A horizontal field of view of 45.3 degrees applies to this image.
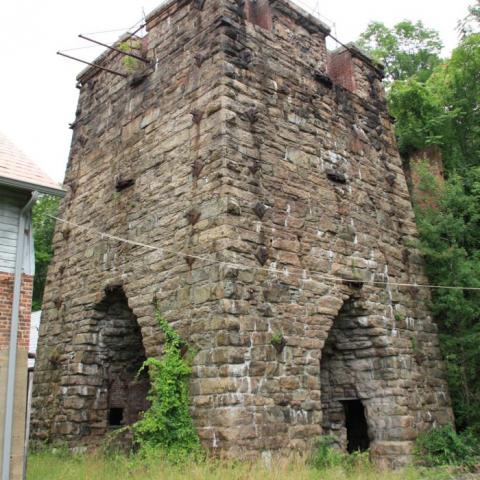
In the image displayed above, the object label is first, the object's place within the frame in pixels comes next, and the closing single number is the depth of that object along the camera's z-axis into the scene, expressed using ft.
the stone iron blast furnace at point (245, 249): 27.45
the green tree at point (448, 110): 47.32
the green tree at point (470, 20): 54.39
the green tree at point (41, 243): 86.52
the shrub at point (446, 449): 31.40
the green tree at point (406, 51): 70.79
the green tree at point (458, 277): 36.14
